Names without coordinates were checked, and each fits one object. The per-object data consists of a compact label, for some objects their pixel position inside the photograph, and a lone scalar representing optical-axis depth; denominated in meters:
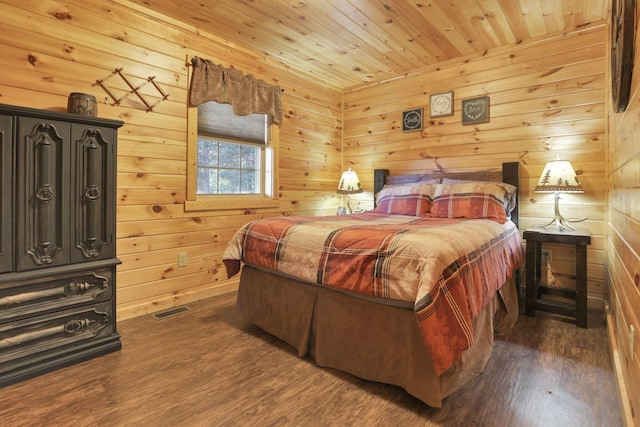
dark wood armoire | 1.65
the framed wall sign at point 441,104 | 3.44
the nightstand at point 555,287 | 2.34
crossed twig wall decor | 2.36
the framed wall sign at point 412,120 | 3.66
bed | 1.42
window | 2.94
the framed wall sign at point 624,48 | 1.26
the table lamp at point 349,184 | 3.83
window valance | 2.85
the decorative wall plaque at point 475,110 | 3.22
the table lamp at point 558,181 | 2.52
